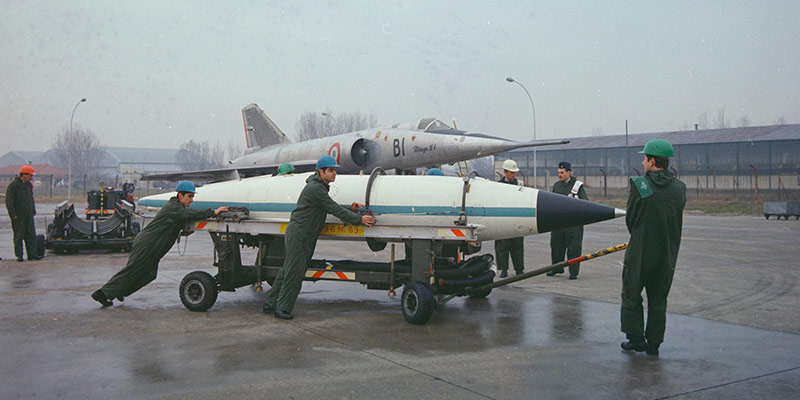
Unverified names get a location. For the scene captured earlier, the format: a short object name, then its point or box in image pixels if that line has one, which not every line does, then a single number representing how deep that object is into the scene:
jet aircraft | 15.65
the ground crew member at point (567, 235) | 10.16
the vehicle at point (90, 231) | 13.72
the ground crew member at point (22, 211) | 12.30
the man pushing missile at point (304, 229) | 7.24
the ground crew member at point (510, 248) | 10.25
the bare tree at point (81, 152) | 87.44
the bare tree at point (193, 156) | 99.52
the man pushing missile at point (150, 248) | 7.90
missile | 7.21
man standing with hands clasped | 5.71
